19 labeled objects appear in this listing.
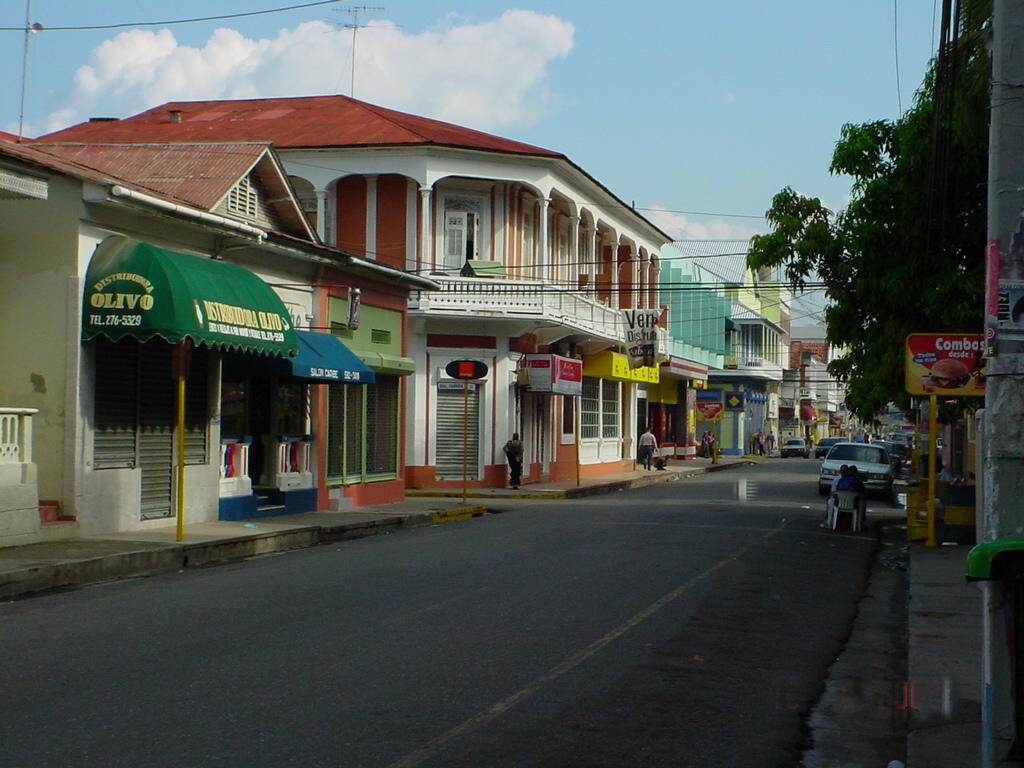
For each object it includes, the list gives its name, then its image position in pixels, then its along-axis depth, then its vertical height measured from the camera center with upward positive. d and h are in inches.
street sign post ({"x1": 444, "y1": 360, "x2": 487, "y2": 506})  1155.9 +56.2
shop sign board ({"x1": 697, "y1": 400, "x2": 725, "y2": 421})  2672.2 +47.7
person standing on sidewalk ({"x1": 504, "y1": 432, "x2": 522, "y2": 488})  1433.3 -26.4
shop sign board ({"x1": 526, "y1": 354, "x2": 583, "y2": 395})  1493.6 +67.6
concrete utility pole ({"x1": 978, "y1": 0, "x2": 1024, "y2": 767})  275.4 +30.9
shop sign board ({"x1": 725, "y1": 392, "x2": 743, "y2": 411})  3164.4 +77.8
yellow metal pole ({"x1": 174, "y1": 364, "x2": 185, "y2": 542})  675.4 -16.2
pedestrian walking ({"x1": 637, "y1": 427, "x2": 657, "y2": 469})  2044.8 -19.4
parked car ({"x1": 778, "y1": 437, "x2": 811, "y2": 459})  3157.0 -33.4
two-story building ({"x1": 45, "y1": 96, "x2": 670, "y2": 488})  1413.6 +221.5
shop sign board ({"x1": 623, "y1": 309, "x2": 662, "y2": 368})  1733.5 +129.9
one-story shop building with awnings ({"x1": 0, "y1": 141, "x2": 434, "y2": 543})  692.1 +54.9
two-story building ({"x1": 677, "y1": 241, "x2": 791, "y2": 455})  3164.4 +160.6
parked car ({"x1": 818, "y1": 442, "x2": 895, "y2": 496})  1428.4 -33.0
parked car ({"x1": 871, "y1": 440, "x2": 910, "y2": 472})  2142.0 -26.4
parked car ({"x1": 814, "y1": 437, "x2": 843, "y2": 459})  2697.8 -25.2
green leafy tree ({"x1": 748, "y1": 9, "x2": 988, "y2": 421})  804.0 +126.1
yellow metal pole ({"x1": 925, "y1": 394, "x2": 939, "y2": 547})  749.0 -15.9
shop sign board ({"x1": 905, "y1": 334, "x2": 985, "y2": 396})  705.6 +40.1
